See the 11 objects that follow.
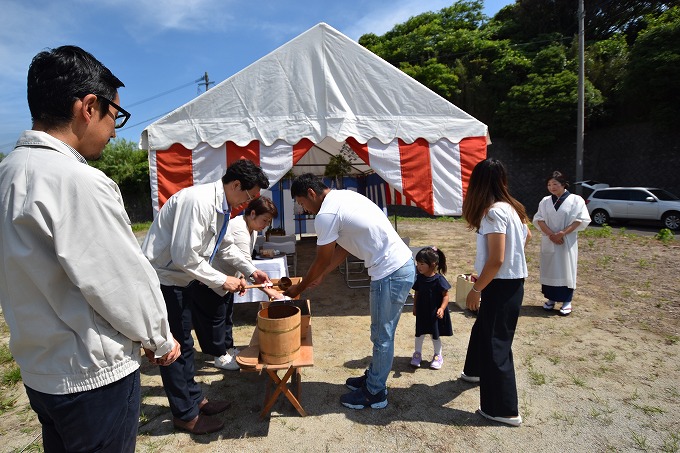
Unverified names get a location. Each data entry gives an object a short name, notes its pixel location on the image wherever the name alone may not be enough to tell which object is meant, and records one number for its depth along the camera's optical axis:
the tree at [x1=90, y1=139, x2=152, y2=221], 21.23
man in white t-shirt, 2.41
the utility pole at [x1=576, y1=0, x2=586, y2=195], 14.25
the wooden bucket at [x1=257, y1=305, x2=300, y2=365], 2.33
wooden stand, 2.38
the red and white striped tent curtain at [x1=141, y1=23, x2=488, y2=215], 4.32
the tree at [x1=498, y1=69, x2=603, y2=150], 17.11
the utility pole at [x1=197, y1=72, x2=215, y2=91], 28.84
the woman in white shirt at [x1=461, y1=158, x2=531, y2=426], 2.37
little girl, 3.22
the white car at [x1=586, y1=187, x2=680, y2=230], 11.16
